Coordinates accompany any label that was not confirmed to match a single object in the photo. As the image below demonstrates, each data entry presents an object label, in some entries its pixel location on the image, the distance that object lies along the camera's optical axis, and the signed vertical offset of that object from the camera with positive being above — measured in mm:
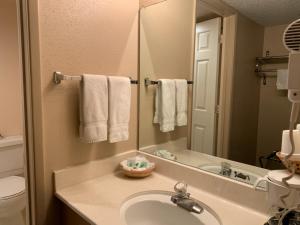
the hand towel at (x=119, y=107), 1286 -107
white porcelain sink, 1045 -582
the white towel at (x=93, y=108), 1174 -104
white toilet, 1872 -875
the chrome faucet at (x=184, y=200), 1022 -518
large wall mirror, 1023 +38
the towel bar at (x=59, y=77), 1124 +54
